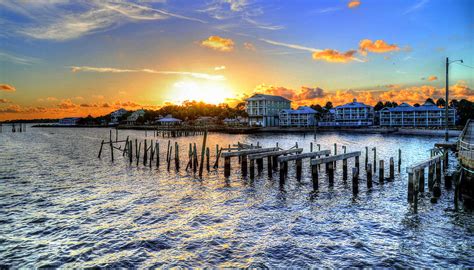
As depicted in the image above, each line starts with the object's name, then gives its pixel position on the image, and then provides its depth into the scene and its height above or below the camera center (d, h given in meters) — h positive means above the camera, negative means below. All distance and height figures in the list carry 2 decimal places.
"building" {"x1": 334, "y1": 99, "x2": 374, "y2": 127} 108.31 +3.23
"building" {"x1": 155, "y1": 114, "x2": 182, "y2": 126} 114.06 +1.87
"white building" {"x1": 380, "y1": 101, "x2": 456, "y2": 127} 96.44 +2.37
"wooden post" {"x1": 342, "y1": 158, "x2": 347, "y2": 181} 21.03 -3.18
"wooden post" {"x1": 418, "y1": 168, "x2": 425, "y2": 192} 16.89 -3.32
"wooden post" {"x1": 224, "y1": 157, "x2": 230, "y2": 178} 22.59 -3.27
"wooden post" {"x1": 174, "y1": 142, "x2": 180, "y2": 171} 27.05 -3.12
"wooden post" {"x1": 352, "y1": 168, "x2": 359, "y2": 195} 16.88 -3.32
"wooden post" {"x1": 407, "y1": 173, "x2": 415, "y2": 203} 13.77 -2.86
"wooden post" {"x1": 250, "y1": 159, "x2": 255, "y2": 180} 21.95 -3.28
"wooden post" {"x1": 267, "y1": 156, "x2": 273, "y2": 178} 23.47 -3.39
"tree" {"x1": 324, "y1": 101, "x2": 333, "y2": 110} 144.90 +9.14
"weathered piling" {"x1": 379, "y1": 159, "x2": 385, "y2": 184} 19.59 -3.17
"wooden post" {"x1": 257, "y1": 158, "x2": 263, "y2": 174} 25.29 -3.40
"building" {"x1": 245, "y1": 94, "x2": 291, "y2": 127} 118.25 +5.73
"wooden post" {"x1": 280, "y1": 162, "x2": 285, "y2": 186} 19.59 -3.27
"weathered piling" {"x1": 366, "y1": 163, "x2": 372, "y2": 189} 17.98 -3.10
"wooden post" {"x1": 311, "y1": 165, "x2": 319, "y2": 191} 17.91 -3.10
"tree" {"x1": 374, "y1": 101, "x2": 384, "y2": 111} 139.62 +8.08
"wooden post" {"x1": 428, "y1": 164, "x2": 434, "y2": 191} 17.40 -3.11
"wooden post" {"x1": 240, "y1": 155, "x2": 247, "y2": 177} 23.36 -3.17
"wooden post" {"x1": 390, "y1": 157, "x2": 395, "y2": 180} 21.05 -3.07
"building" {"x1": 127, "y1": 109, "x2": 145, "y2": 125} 188.39 +5.77
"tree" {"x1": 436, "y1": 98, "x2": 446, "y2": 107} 128.24 +8.88
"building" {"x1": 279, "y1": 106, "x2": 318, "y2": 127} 113.94 +2.64
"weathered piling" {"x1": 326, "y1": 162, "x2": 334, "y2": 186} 19.28 -3.31
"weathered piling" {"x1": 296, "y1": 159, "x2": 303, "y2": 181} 20.81 -3.11
